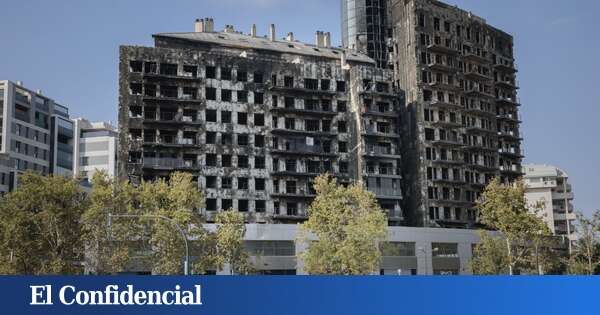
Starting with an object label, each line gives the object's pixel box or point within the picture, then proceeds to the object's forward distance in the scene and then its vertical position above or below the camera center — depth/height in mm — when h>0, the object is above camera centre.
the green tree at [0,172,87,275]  66750 +3272
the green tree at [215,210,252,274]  75875 +1237
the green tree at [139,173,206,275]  72000 +4226
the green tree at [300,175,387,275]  76688 +2685
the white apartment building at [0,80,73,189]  129750 +23771
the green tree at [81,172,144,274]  70062 +3078
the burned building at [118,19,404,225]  102438 +18882
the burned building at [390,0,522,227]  114625 +22560
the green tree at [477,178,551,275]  85375 +3989
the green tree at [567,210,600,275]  92438 +1080
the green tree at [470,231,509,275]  86062 -225
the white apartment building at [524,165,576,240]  167625 +13560
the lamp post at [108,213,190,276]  60178 +3636
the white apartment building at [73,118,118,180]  157250 +23143
